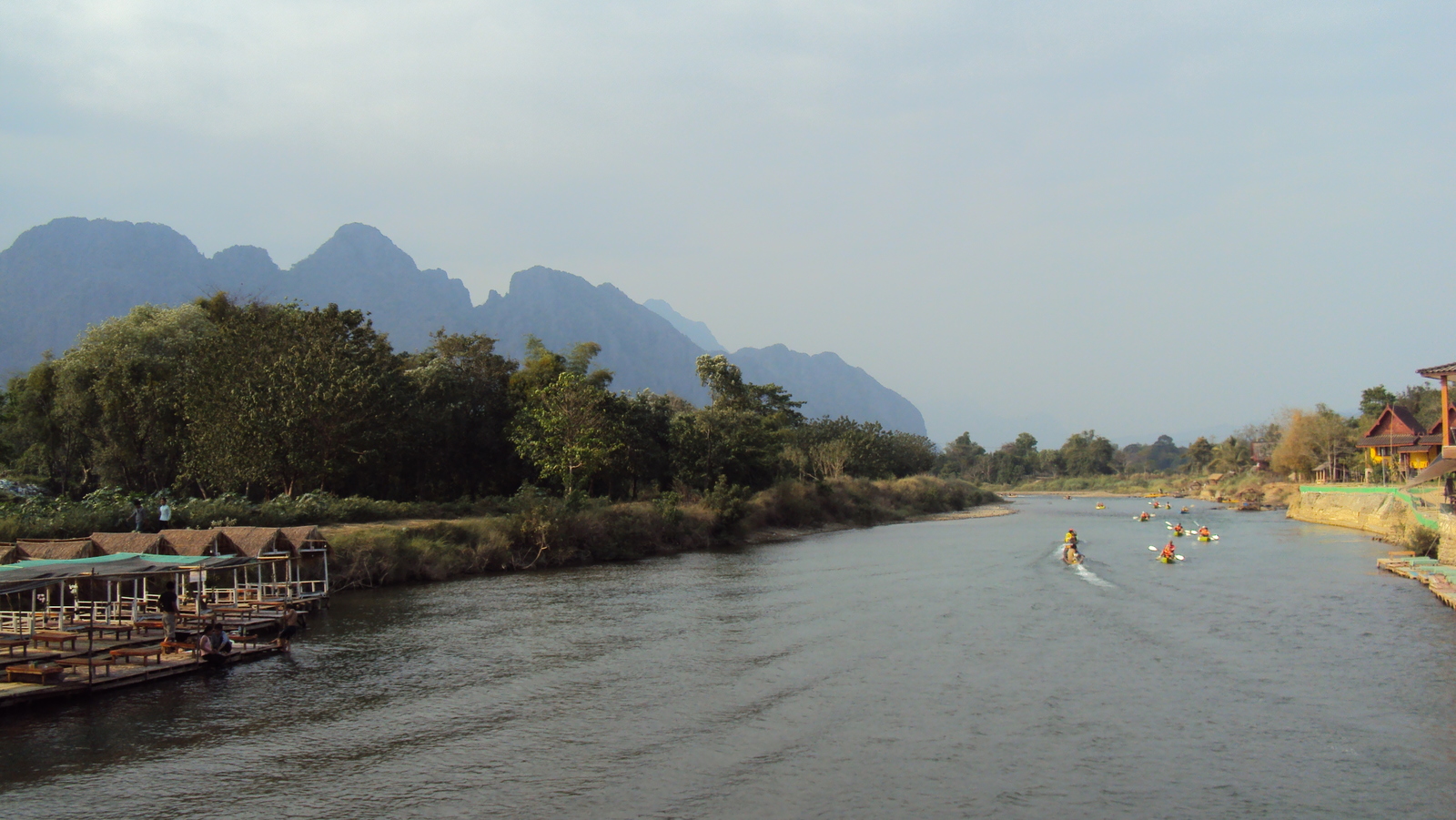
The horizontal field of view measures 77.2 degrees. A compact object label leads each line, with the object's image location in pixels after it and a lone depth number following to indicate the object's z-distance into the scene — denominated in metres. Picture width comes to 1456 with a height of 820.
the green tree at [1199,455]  168.88
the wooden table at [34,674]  20.98
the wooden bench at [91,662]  21.67
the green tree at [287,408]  49.59
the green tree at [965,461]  182.85
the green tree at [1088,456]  179.60
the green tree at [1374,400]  105.06
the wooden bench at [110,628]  24.80
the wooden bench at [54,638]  23.08
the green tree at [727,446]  73.62
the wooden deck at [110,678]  20.39
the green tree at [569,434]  60.66
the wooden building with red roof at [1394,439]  70.00
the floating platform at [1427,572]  32.97
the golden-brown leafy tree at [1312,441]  101.38
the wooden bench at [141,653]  23.75
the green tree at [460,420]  63.94
